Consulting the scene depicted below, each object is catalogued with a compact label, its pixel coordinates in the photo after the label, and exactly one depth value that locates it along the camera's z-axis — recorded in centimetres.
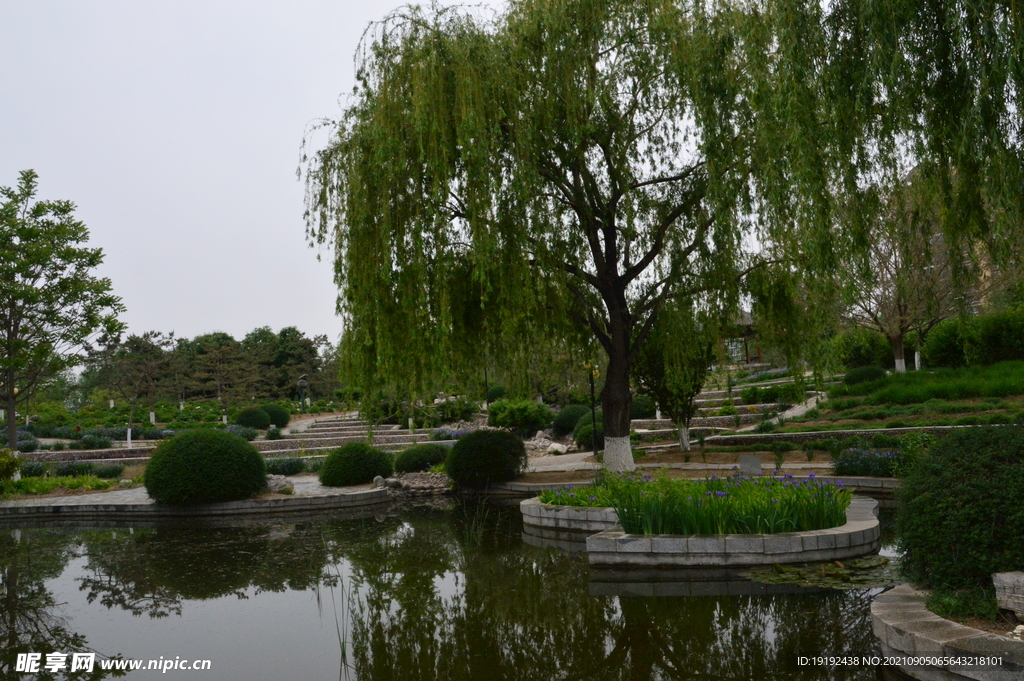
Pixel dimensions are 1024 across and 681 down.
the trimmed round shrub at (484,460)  1302
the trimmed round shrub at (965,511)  409
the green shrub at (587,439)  1811
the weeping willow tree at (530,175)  904
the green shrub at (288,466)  1738
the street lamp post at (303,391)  3453
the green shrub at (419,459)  1530
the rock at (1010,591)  382
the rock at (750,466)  955
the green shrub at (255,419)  2920
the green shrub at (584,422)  1911
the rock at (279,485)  1325
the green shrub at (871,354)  2260
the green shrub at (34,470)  1786
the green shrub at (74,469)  1800
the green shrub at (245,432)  2541
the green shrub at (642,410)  2264
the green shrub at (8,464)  1439
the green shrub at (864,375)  2039
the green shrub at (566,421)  2255
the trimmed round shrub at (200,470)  1204
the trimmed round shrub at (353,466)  1429
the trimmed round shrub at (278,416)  3023
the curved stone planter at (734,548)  652
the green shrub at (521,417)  2344
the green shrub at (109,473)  1811
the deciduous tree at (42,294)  1911
